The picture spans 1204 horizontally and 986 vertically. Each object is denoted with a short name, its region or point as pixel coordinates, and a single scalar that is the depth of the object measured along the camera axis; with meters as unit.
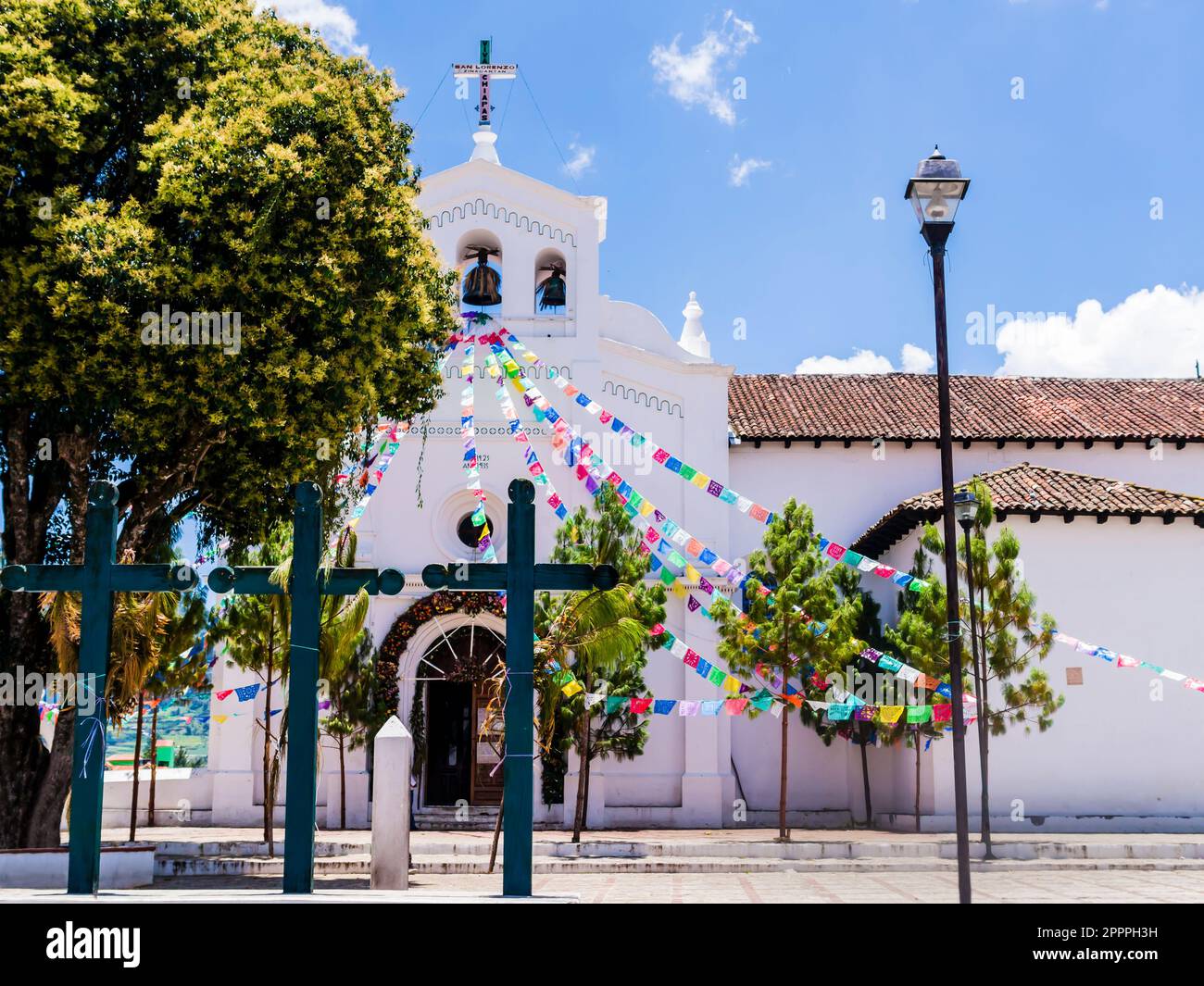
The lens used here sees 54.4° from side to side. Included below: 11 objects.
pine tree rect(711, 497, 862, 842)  20.98
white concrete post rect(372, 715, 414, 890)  14.19
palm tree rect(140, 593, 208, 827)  22.09
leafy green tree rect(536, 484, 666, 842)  19.02
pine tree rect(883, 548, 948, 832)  20.59
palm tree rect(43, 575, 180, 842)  13.40
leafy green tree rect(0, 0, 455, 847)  13.35
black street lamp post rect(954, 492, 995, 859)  17.53
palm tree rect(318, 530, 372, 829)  18.28
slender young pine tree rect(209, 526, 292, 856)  19.05
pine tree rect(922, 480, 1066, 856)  20.05
